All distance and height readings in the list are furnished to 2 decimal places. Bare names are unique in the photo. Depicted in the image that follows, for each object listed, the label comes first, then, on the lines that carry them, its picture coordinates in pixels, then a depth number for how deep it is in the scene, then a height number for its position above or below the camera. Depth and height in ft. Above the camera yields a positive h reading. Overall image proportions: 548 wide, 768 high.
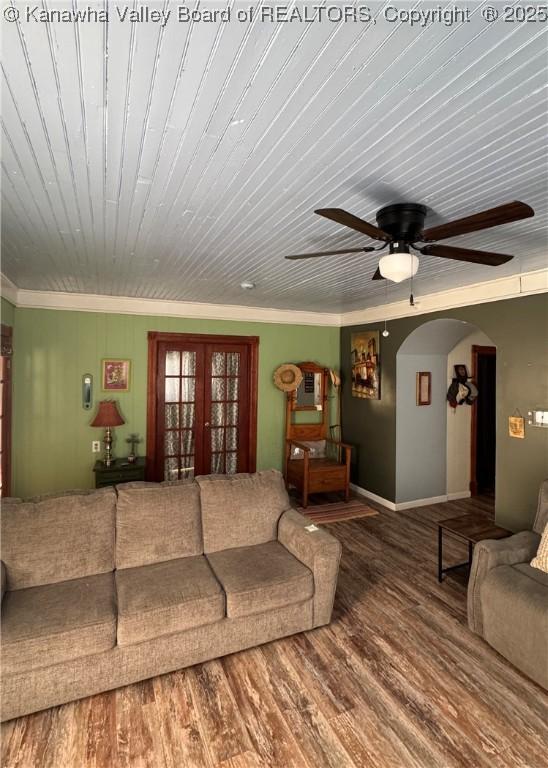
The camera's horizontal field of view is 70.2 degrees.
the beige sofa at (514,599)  6.80 -4.12
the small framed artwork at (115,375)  15.43 +0.06
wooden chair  16.24 -3.03
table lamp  14.37 -1.57
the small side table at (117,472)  14.12 -3.51
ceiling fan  5.41 +2.23
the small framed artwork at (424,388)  16.44 -0.40
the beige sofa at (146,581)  6.20 -3.92
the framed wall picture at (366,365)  16.80 +0.58
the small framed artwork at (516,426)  10.95 -1.35
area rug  14.88 -5.33
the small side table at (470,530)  9.43 -3.80
